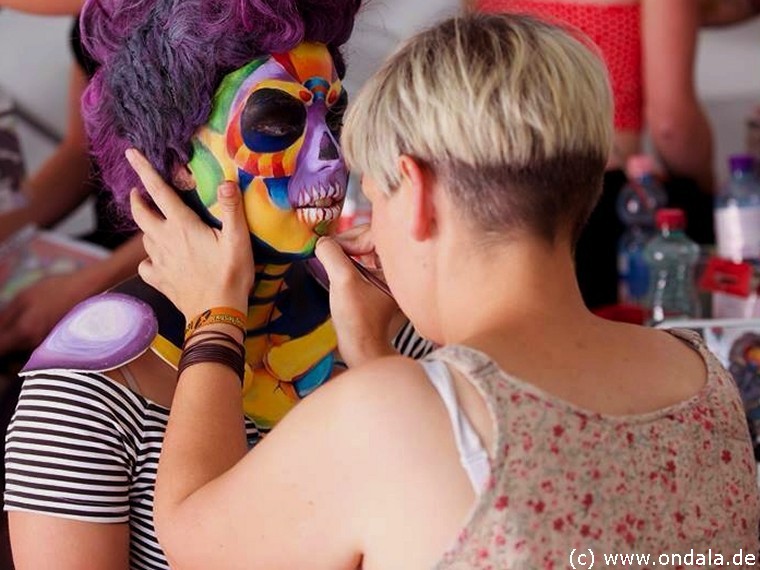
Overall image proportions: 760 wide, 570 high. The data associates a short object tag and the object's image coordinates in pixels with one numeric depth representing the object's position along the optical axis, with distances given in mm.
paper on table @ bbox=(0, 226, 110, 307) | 2693
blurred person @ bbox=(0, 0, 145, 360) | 2633
